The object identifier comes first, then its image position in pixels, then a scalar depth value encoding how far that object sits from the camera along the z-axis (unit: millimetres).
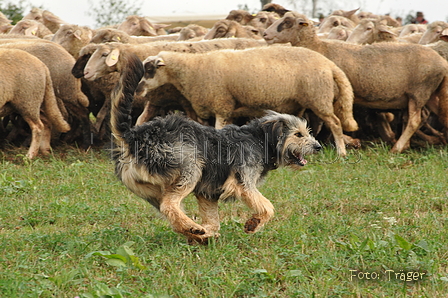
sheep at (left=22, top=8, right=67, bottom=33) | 16422
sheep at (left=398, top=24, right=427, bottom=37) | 15586
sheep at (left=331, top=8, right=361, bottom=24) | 18533
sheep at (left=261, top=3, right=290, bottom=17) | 17828
